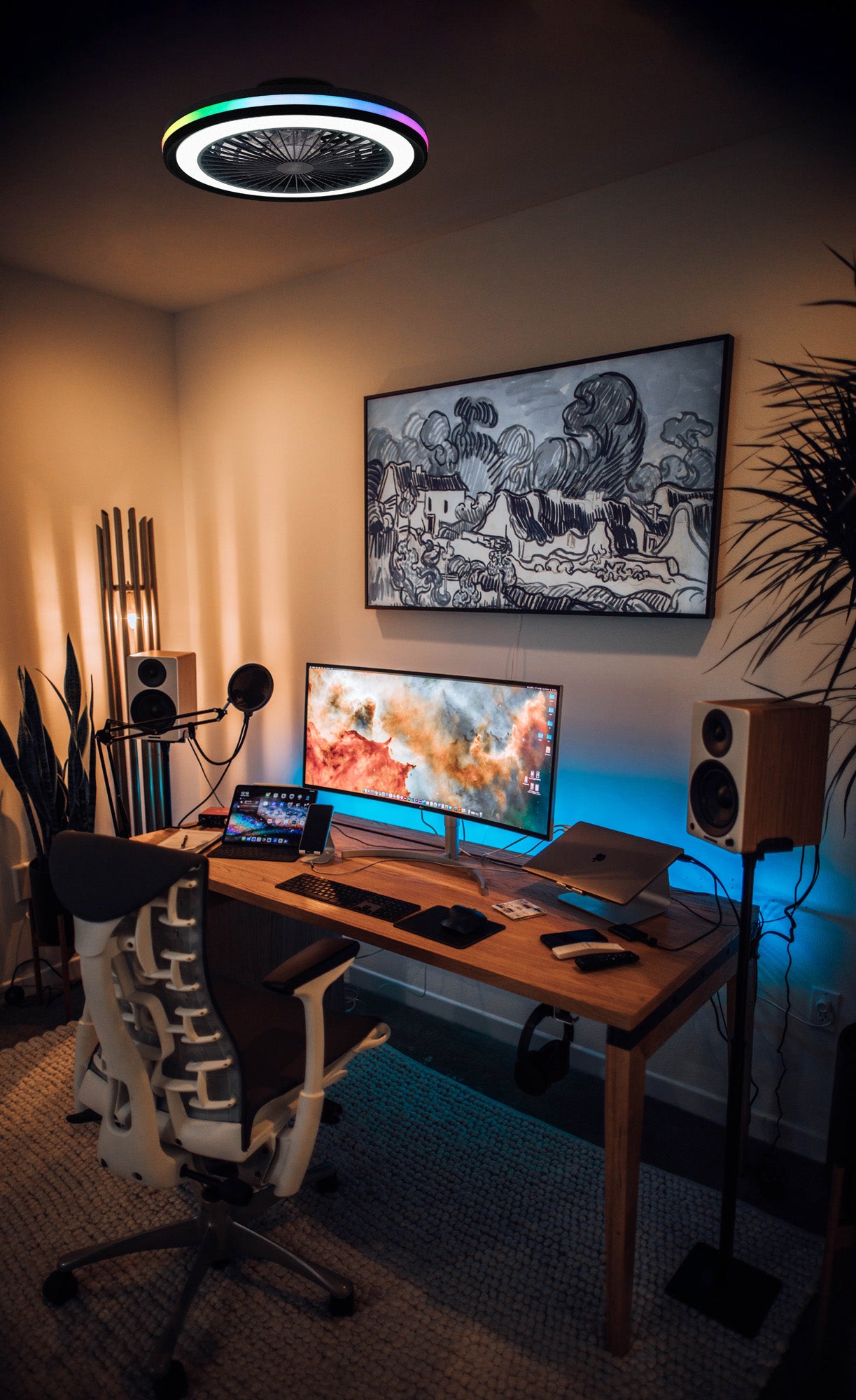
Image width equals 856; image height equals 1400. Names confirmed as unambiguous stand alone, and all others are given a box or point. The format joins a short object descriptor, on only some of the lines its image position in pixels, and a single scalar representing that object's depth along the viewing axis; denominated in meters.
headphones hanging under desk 1.97
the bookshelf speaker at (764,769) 1.72
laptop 2.07
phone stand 2.55
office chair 1.54
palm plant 2.04
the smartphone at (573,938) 1.99
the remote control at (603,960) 1.86
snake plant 3.04
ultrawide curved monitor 2.27
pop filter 2.88
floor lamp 3.49
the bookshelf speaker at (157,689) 3.02
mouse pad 2.00
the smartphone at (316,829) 2.60
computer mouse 2.03
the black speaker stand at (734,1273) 1.79
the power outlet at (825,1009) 2.25
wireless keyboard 2.18
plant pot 3.07
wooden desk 1.68
